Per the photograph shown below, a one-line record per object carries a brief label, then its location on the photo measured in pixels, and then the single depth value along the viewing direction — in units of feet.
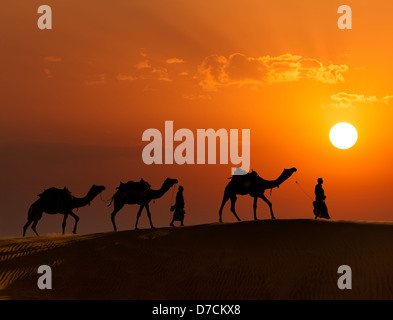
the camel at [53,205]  131.95
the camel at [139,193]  126.00
